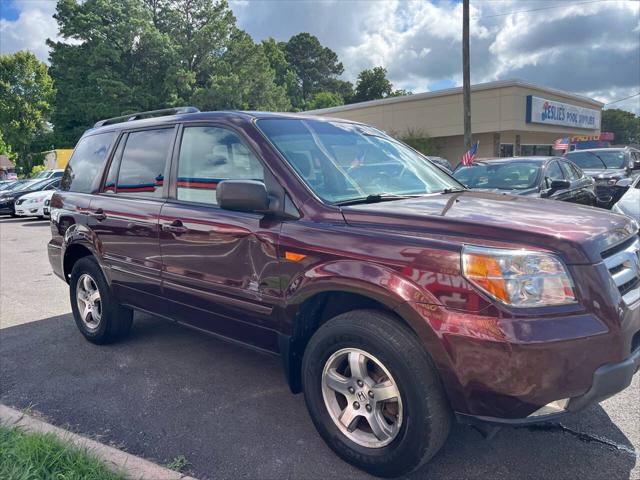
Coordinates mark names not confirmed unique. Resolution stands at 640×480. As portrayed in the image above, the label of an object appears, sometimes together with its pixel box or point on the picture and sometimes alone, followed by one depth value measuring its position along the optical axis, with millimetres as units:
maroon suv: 2260
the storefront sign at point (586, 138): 33712
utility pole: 16344
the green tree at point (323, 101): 65612
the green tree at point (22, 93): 36250
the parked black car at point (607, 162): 12891
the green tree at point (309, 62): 77750
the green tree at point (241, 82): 35406
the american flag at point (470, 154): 13233
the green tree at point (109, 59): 34094
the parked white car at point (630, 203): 6613
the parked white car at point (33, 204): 18156
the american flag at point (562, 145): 25269
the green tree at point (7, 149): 41988
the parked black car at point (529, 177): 7926
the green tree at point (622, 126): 95812
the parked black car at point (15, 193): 19656
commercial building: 24094
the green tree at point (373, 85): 62938
